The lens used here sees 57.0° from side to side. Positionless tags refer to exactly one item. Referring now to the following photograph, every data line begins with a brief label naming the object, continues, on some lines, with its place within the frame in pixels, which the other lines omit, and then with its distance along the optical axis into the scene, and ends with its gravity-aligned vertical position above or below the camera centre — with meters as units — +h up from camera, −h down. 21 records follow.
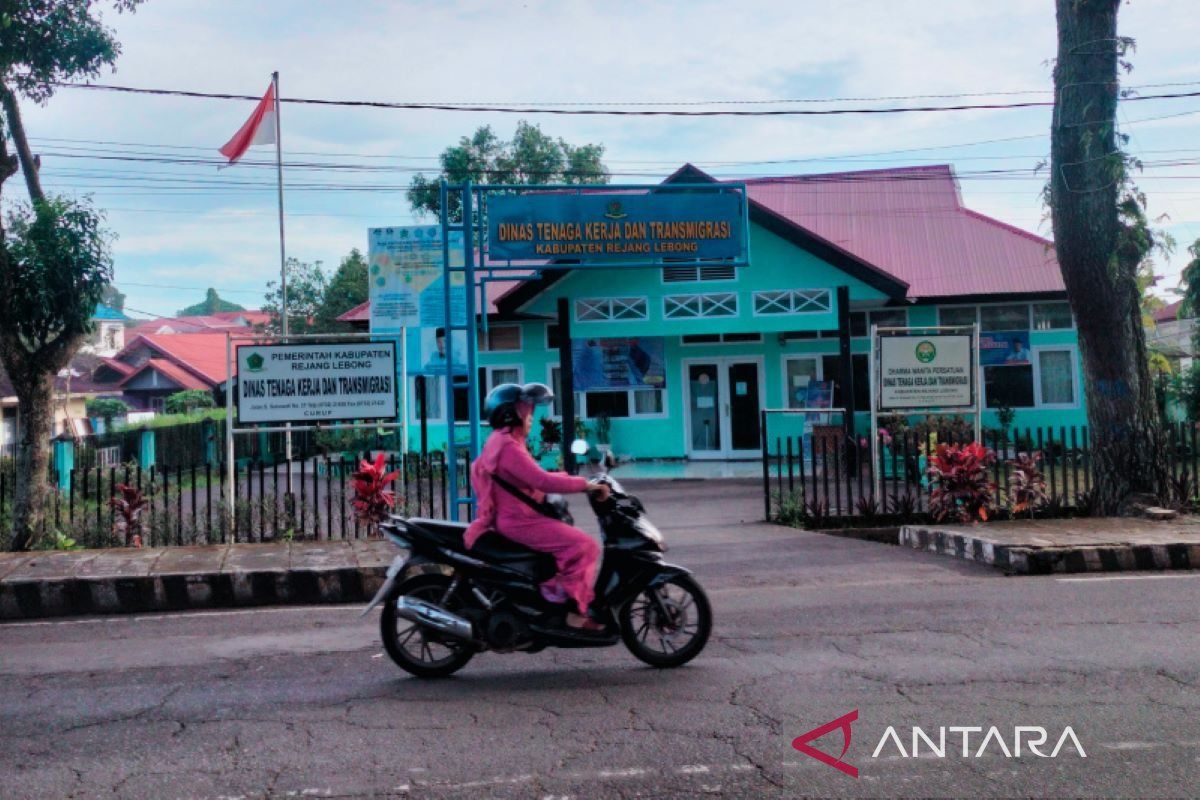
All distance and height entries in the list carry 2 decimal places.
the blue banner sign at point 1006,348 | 23.34 +1.25
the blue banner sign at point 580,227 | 12.29 +2.15
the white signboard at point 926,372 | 13.84 +0.47
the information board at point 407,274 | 19.78 +2.73
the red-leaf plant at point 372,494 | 11.75 -0.72
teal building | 21.55 +1.87
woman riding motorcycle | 6.26 -0.51
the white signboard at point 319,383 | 12.45 +0.51
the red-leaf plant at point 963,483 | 12.09 -0.82
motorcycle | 6.36 -1.03
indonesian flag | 22.67 +6.22
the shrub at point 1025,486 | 12.59 -0.91
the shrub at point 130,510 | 11.62 -0.80
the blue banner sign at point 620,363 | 23.47 +1.19
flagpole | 25.25 +6.33
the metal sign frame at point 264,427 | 11.90 +0.03
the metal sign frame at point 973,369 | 13.76 +0.52
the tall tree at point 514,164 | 30.84 +7.32
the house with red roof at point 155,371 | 46.94 +2.67
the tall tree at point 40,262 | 11.76 +1.88
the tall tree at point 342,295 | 38.31 +4.62
